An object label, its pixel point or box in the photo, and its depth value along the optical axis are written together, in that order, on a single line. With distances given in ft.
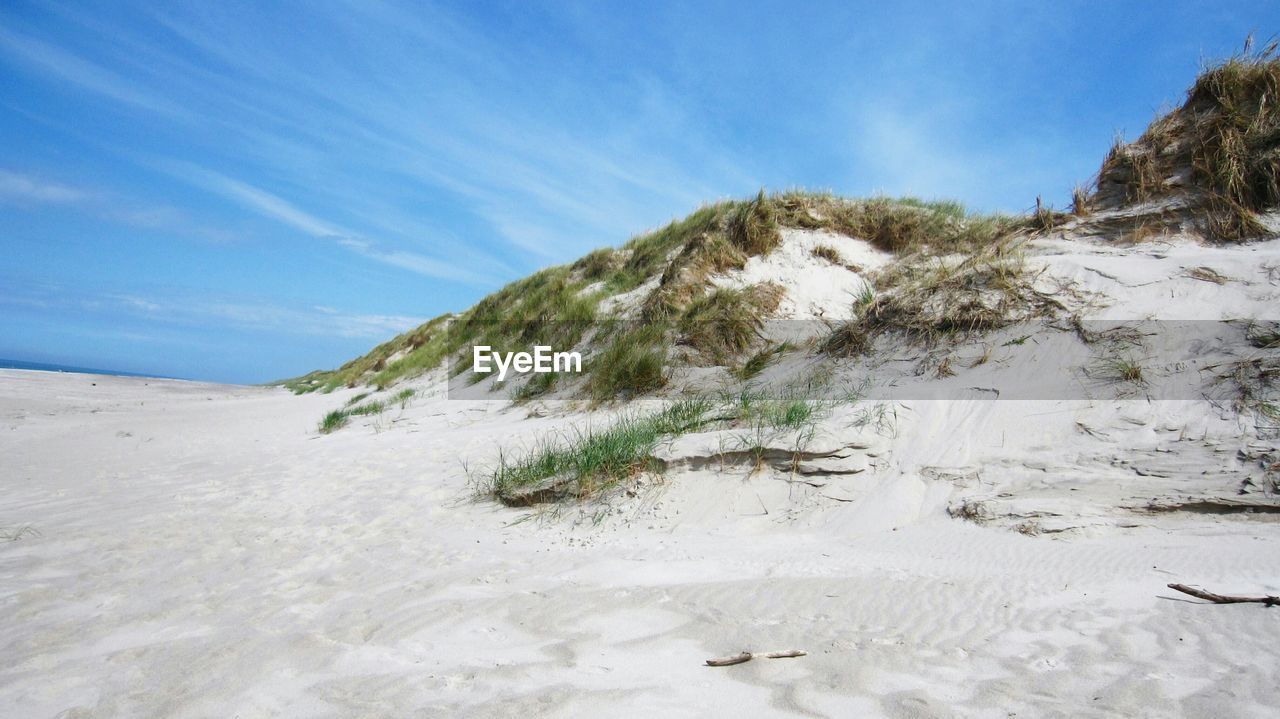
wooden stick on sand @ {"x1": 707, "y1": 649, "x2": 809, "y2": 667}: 7.60
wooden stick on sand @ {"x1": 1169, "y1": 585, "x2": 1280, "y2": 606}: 8.37
